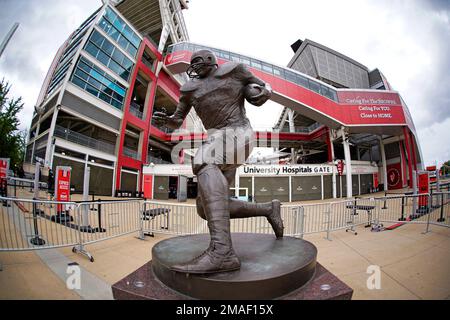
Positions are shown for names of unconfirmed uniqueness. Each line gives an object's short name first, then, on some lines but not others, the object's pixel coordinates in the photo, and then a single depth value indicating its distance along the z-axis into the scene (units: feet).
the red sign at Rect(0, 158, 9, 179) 27.71
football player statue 5.31
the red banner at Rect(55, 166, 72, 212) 20.58
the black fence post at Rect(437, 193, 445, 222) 17.98
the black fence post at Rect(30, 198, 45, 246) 13.48
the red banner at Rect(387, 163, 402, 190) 83.56
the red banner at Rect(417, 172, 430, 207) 27.40
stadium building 56.80
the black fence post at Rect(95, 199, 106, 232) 15.98
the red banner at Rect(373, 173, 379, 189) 84.04
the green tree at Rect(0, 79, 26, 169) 51.42
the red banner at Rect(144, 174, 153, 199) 71.55
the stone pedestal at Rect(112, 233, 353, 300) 4.41
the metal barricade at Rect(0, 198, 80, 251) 12.01
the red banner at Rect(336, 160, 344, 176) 67.21
